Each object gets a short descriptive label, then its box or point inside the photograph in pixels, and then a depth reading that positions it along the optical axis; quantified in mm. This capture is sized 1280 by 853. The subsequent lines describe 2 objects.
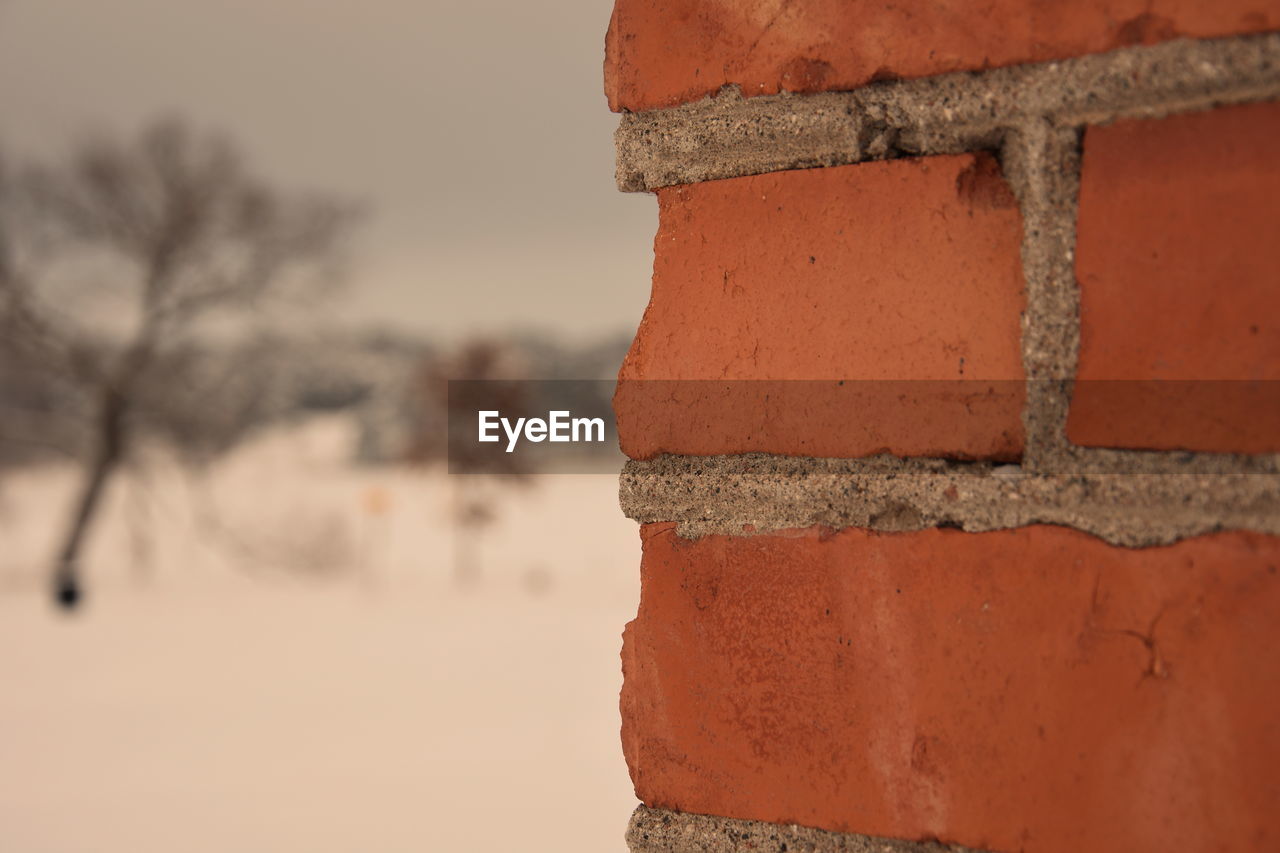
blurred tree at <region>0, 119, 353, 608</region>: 7676
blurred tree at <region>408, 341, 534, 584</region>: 11250
